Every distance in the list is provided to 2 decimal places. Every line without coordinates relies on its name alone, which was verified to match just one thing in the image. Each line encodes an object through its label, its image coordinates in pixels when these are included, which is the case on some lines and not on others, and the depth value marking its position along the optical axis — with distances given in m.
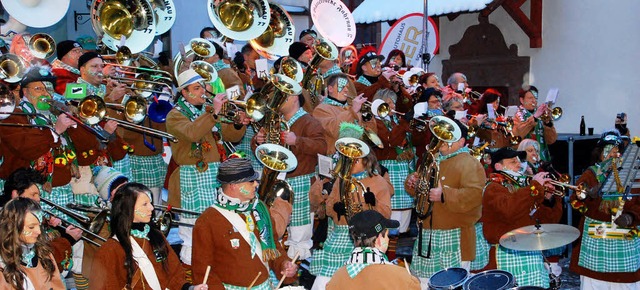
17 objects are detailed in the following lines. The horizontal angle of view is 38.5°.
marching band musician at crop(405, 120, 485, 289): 7.98
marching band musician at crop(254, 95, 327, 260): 9.16
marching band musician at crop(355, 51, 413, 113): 11.56
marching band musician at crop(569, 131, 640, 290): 8.38
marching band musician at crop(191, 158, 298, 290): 6.04
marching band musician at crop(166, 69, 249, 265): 8.63
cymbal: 7.00
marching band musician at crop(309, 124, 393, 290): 7.74
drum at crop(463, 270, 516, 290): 5.95
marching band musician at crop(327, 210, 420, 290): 4.87
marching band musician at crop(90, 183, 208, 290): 5.64
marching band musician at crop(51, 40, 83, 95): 9.41
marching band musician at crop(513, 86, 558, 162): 11.55
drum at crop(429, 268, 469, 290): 6.13
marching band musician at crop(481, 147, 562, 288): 7.89
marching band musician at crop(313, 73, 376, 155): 9.66
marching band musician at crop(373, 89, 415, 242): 10.70
